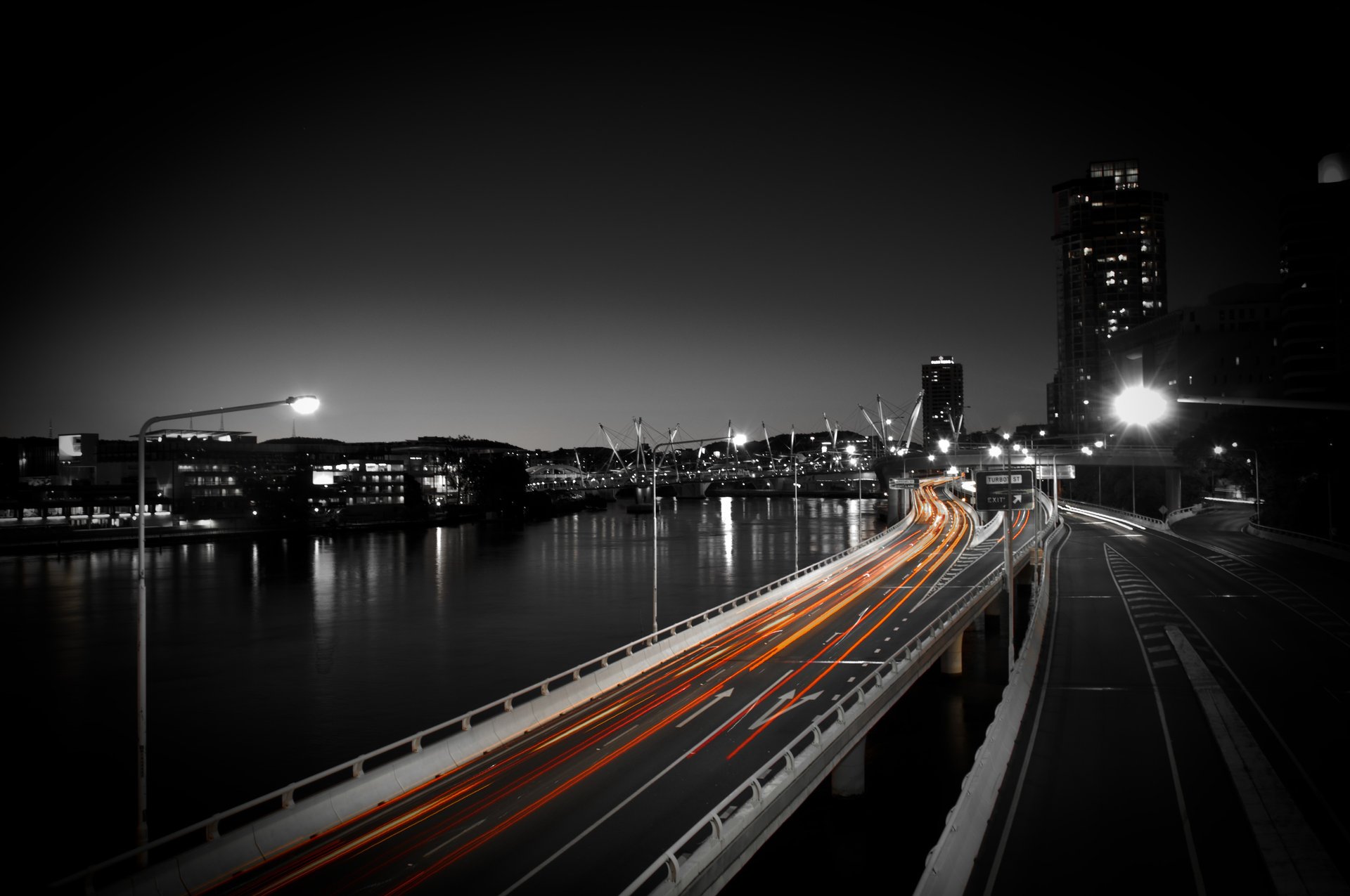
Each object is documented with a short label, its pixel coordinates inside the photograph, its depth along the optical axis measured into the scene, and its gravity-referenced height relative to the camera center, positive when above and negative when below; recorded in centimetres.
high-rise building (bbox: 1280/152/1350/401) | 12556 +2158
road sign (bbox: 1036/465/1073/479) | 9760 -224
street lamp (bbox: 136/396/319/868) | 1423 -305
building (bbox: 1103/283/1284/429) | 14588 +1591
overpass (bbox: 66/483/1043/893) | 1455 -629
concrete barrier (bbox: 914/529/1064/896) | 1430 -626
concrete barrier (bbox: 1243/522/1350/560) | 5566 -609
